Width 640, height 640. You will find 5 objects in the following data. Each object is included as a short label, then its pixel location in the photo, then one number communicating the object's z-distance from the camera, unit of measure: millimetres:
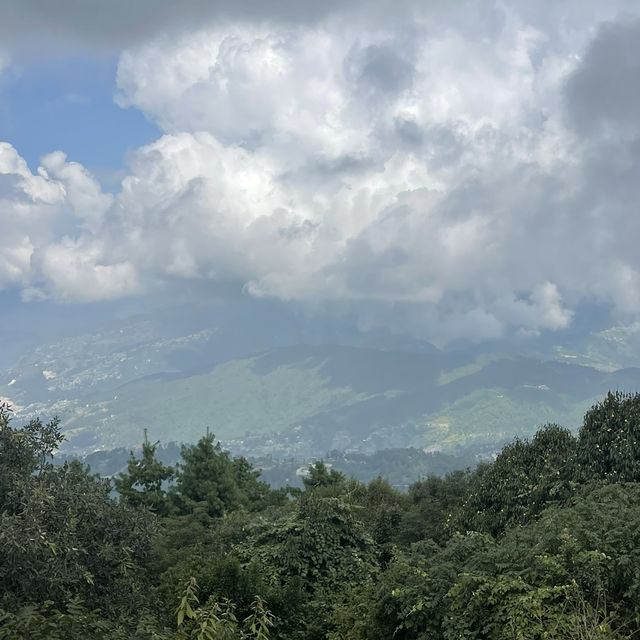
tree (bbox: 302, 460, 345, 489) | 55656
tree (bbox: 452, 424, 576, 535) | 22328
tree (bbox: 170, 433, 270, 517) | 45406
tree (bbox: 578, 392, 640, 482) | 20922
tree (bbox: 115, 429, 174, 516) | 44094
